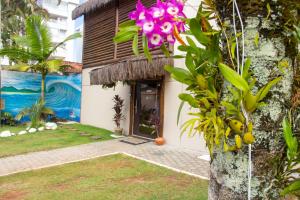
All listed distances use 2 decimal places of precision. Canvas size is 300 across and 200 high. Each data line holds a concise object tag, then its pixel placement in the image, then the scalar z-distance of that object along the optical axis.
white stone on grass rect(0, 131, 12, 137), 9.69
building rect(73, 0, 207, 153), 7.91
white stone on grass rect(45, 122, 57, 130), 11.35
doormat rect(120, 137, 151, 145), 8.67
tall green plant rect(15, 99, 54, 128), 11.38
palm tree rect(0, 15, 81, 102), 11.64
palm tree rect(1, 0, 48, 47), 21.23
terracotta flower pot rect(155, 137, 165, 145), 8.28
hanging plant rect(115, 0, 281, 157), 1.07
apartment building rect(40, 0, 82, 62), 36.03
